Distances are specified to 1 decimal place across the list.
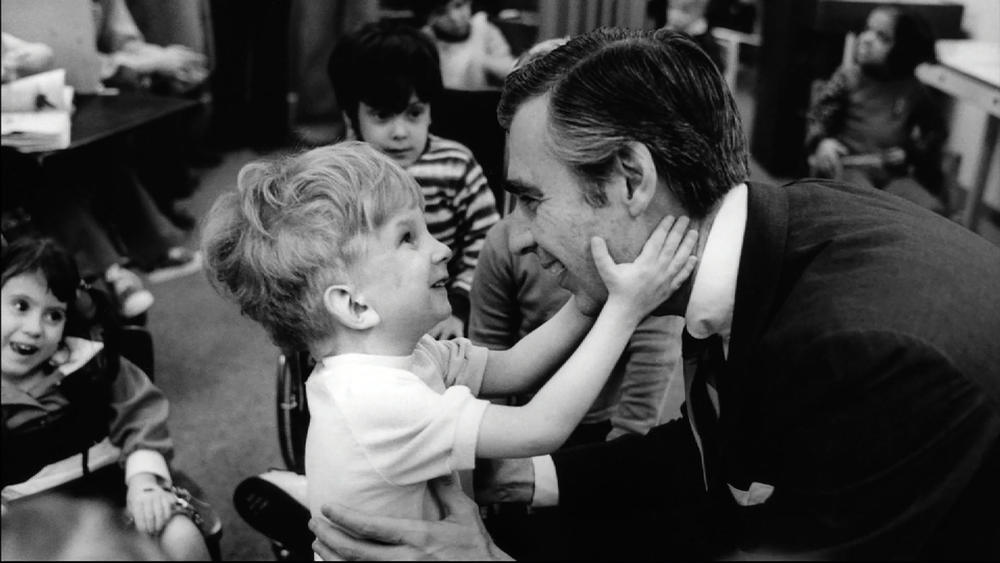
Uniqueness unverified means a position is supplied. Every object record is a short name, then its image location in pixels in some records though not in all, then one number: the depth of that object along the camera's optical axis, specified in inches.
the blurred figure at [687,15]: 176.9
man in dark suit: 36.2
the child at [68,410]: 59.3
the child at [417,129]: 81.6
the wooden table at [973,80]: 128.3
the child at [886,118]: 146.6
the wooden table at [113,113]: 81.4
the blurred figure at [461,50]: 126.4
